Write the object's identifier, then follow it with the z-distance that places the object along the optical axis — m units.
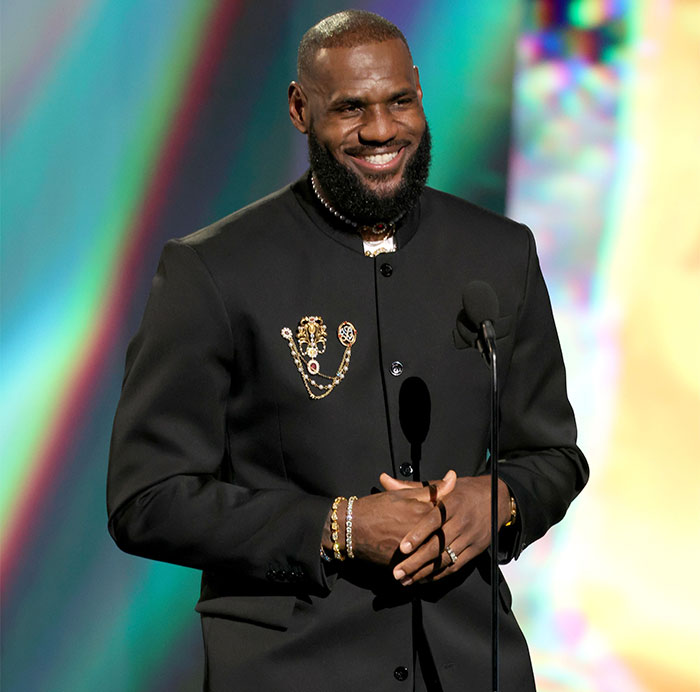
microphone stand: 10.16
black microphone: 10.20
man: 10.34
